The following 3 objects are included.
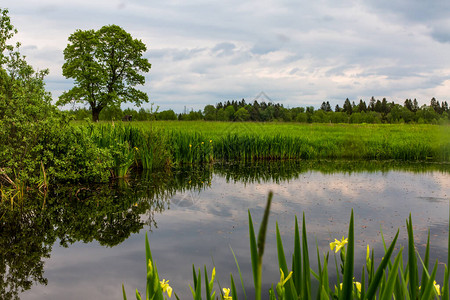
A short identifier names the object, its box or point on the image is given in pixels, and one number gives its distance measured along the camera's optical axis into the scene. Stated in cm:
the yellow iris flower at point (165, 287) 157
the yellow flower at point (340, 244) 164
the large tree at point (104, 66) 3391
